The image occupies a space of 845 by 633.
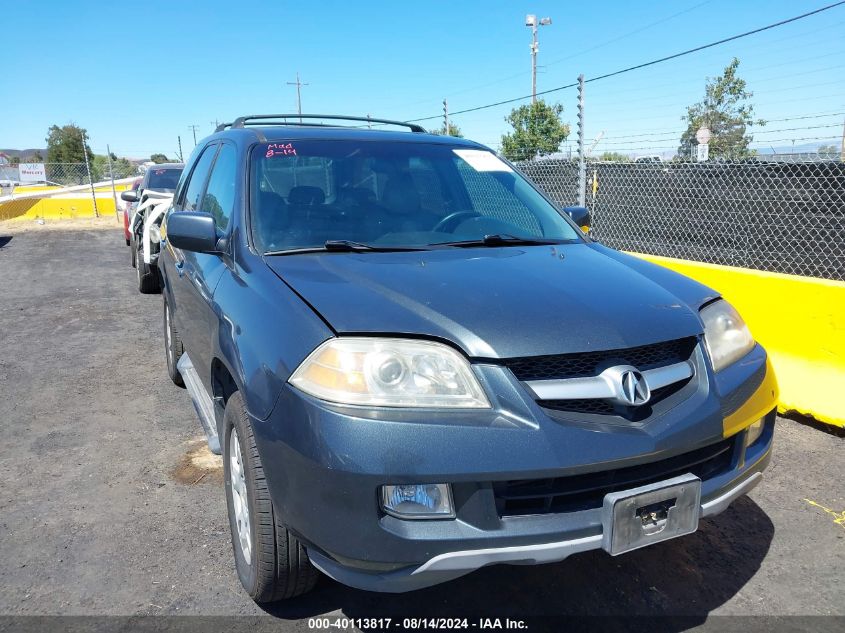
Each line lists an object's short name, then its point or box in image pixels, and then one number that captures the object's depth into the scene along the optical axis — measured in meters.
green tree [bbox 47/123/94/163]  64.06
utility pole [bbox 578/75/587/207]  7.21
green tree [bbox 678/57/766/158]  38.06
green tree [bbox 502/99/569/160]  36.56
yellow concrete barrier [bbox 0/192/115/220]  22.78
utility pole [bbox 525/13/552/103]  39.00
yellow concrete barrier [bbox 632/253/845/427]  4.13
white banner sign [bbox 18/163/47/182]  38.03
